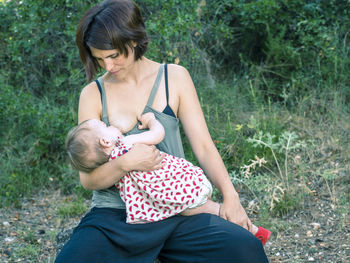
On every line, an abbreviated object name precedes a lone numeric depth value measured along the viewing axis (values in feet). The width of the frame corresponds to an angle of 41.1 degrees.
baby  7.77
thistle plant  12.34
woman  7.48
